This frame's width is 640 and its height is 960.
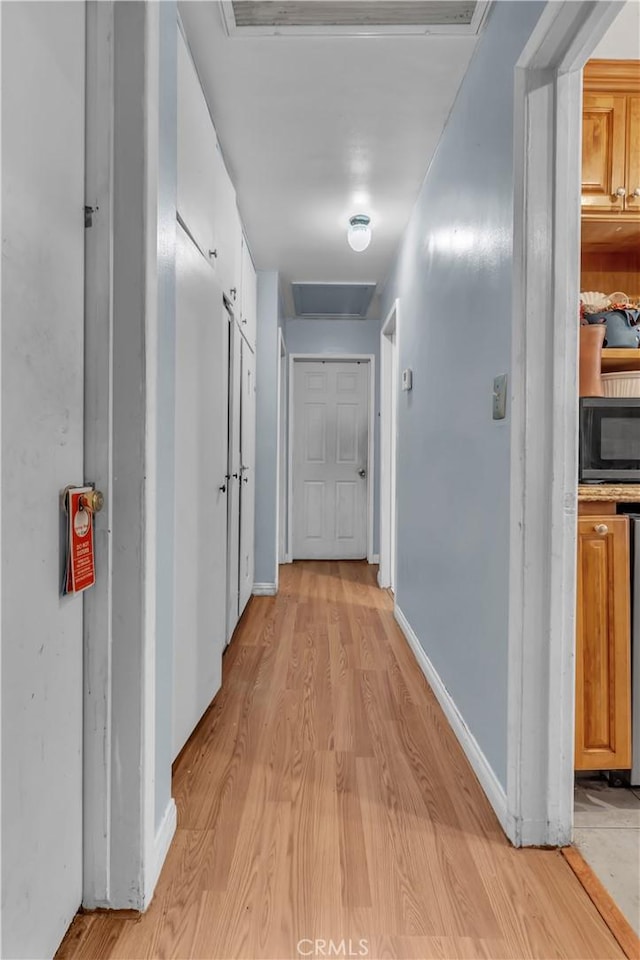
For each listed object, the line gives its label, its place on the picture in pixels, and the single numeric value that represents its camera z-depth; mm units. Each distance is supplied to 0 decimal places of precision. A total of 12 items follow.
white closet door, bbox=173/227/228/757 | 1718
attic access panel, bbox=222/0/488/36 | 1721
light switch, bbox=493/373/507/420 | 1539
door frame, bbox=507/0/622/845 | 1377
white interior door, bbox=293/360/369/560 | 5438
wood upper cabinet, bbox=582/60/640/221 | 1782
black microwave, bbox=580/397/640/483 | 1701
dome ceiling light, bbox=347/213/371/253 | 3100
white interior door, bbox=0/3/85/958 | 896
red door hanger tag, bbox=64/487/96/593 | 1062
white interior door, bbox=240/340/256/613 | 3372
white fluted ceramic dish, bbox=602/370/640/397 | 1831
